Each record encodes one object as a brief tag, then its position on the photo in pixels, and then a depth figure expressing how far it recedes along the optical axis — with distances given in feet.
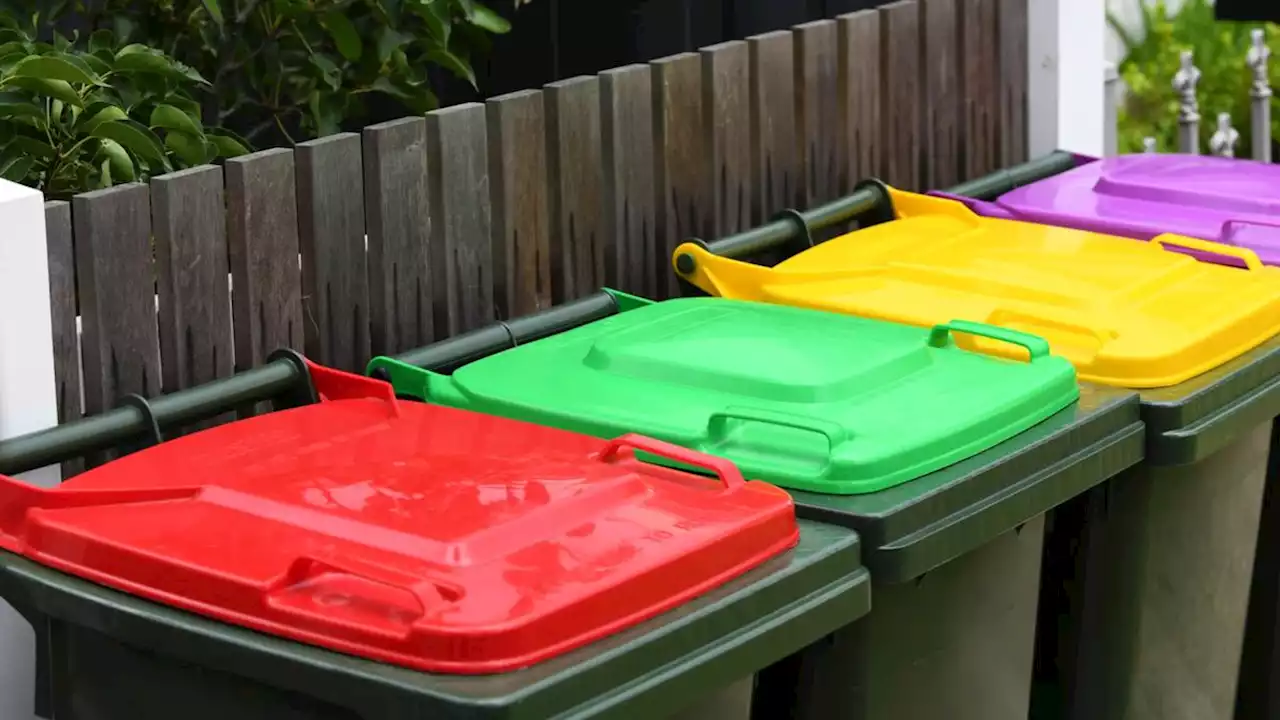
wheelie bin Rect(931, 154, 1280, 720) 13.20
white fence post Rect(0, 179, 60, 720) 9.68
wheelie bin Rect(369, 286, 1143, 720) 9.30
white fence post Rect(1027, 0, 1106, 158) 16.87
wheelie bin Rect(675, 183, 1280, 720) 10.94
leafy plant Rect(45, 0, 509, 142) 15.74
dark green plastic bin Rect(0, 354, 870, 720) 7.41
